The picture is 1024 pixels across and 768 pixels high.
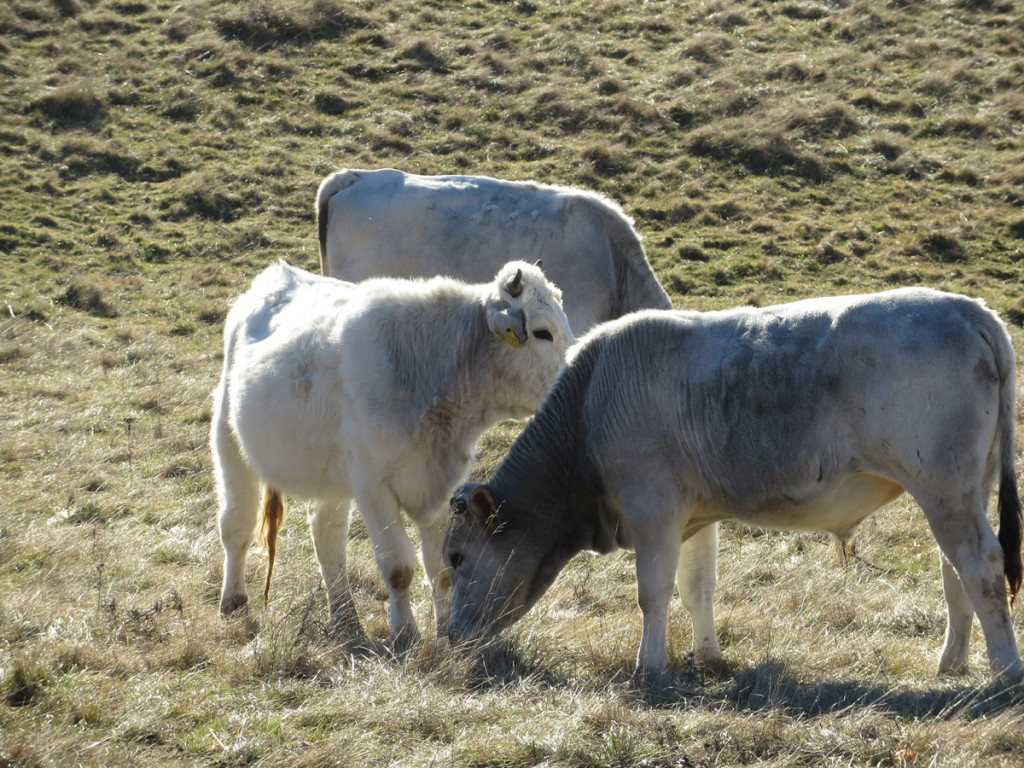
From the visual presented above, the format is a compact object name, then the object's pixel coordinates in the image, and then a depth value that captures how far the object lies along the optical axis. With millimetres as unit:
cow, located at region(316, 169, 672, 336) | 20750
